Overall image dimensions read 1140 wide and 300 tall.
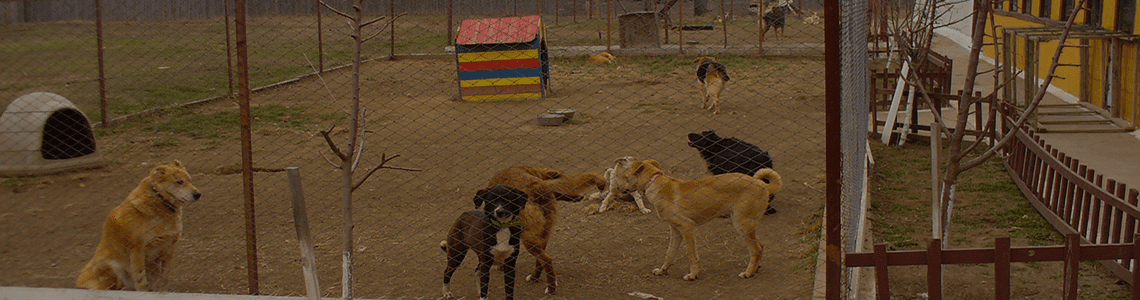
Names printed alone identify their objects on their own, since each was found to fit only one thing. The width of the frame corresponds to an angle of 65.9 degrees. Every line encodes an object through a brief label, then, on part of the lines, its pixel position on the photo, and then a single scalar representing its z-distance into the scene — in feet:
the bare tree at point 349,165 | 11.88
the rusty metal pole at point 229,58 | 41.16
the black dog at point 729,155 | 24.14
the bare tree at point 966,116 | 14.34
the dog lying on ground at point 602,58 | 60.39
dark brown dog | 15.87
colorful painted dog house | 44.98
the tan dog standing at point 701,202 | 18.35
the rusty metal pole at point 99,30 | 35.06
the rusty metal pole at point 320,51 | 50.78
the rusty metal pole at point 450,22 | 59.07
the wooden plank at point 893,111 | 32.34
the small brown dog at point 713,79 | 39.73
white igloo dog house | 29.27
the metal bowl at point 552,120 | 37.91
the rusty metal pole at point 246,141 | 14.21
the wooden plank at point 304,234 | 12.45
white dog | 18.92
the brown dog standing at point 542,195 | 17.48
